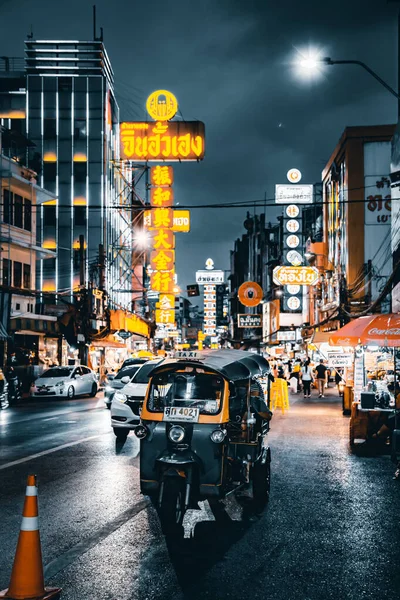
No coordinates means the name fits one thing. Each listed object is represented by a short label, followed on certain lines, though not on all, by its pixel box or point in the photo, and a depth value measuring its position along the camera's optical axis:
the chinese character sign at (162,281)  44.53
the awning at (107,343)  44.71
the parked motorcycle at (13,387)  27.48
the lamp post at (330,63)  15.02
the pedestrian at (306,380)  31.85
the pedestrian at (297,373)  38.19
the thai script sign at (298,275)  44.47
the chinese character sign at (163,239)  41.94
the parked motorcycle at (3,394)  23.17
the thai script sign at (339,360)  20.72
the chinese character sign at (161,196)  40.19
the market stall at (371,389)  14.19
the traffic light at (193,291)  57.28
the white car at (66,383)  29.47
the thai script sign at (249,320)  72.75
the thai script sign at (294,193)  56.12
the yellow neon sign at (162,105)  41.75
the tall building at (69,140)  57.66
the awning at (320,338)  24.16
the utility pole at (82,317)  39.88
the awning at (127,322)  47.50
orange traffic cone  4.95
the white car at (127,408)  14.52
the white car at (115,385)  21.91
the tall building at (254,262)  94.25
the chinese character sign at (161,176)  40.31
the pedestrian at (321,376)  31.44
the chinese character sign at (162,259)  43.00
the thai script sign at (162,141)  40.72
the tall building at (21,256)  34.44
